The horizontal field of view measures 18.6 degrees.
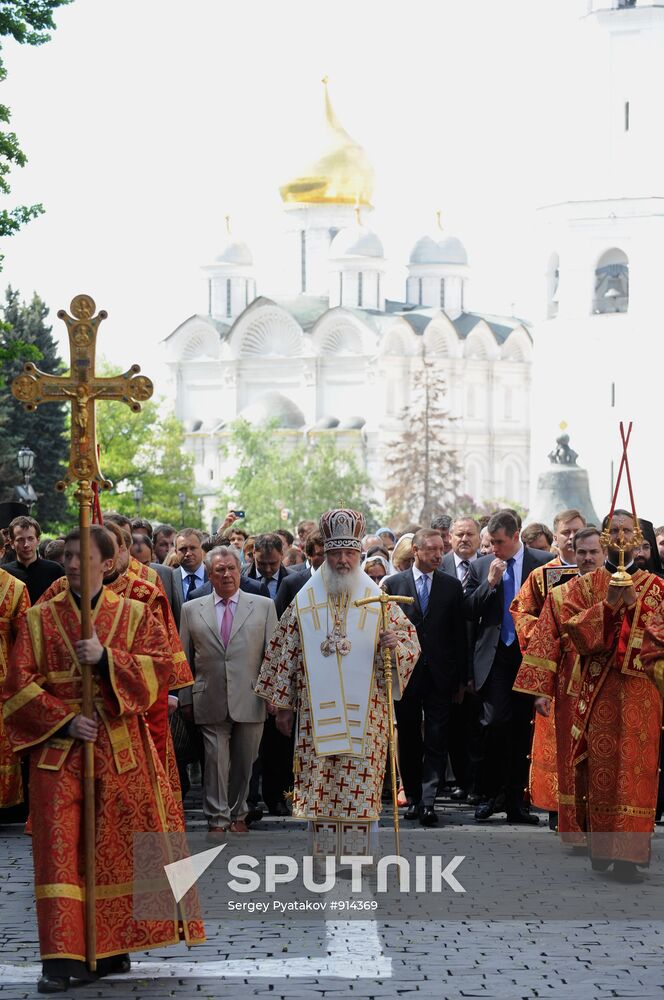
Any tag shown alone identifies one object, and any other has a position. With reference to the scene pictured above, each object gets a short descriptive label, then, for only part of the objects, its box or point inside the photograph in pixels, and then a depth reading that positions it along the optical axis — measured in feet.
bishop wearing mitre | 30.27
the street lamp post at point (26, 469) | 87.15
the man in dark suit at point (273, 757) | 40.22
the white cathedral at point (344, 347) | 298.35
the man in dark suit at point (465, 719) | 41.73
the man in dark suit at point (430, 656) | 39.17
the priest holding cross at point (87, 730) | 23.70
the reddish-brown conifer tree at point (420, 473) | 244.83
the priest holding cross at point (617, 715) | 31.22
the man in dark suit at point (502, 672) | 38.55
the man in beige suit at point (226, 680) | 36.11
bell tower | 191.52
